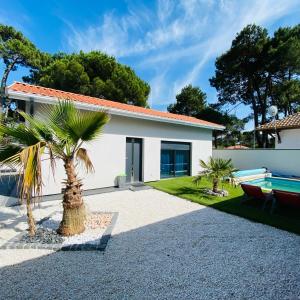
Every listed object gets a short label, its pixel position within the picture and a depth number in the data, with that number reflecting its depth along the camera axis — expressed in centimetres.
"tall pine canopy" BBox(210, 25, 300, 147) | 2431
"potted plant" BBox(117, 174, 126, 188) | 1180
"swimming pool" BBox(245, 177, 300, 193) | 1269
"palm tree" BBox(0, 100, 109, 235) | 430
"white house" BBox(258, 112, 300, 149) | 1711
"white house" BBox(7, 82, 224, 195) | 980
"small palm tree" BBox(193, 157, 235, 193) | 992
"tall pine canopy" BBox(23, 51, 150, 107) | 2320
